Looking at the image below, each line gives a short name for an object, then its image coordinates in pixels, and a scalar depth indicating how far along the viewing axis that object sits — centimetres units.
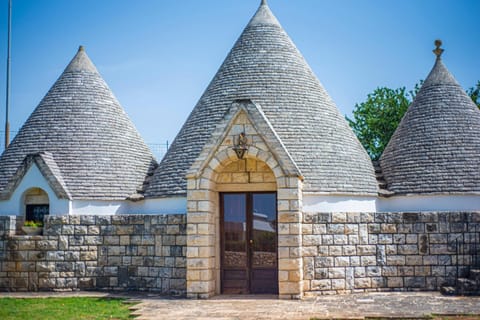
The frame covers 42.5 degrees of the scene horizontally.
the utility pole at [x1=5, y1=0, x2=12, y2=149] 2682
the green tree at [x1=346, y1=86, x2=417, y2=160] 3538
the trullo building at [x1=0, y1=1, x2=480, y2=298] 1402
